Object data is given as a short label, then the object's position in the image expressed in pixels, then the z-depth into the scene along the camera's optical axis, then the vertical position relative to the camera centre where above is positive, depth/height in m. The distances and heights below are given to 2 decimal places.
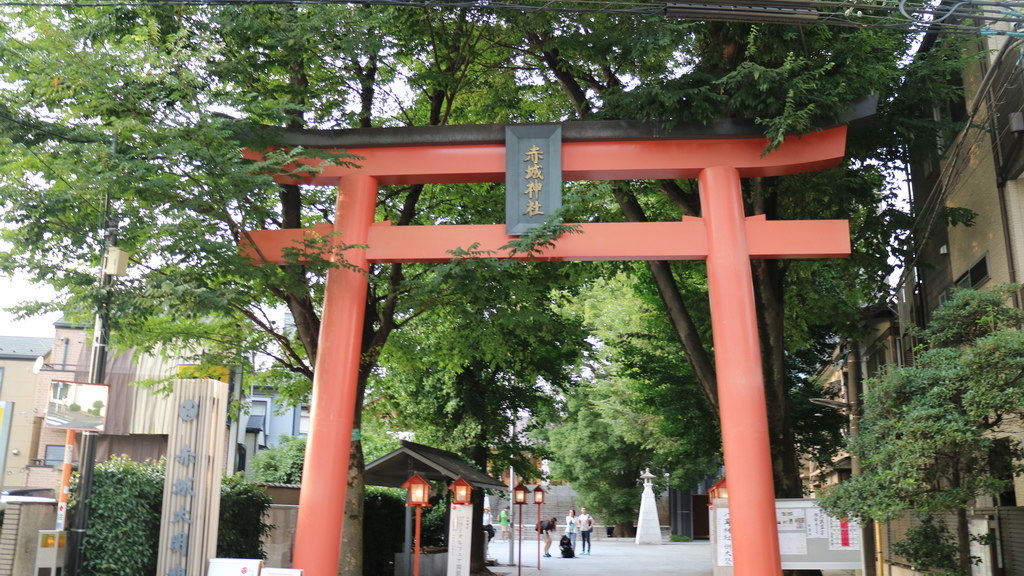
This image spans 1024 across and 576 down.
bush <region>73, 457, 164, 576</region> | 10.68 -0.31
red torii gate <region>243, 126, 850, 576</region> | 10.90 +3.25
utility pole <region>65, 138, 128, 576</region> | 9.97 +1.47
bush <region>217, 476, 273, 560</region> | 13.15 -0.29
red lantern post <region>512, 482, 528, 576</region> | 26.17 +0.27
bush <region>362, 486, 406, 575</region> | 20.83 -0.64
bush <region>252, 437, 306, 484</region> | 30.47 +1.28
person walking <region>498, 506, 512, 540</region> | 34.44 -0.88
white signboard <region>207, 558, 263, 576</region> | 10.61 -0.79
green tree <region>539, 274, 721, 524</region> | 21.17 +2.89
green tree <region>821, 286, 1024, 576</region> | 8.88 +0.90
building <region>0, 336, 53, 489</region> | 30.95 +3.85
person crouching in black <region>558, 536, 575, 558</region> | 31.66 -1.49
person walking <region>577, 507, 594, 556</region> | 33.66 -0.87
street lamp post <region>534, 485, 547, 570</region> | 27.12 +0.30
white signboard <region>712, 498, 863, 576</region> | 11.68 -0.40
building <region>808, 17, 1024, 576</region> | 12.35 +4.73
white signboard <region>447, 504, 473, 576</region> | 16.70 -0.56
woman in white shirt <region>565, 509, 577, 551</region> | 33.18 -0.83
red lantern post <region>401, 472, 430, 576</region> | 16.55 +0.18
